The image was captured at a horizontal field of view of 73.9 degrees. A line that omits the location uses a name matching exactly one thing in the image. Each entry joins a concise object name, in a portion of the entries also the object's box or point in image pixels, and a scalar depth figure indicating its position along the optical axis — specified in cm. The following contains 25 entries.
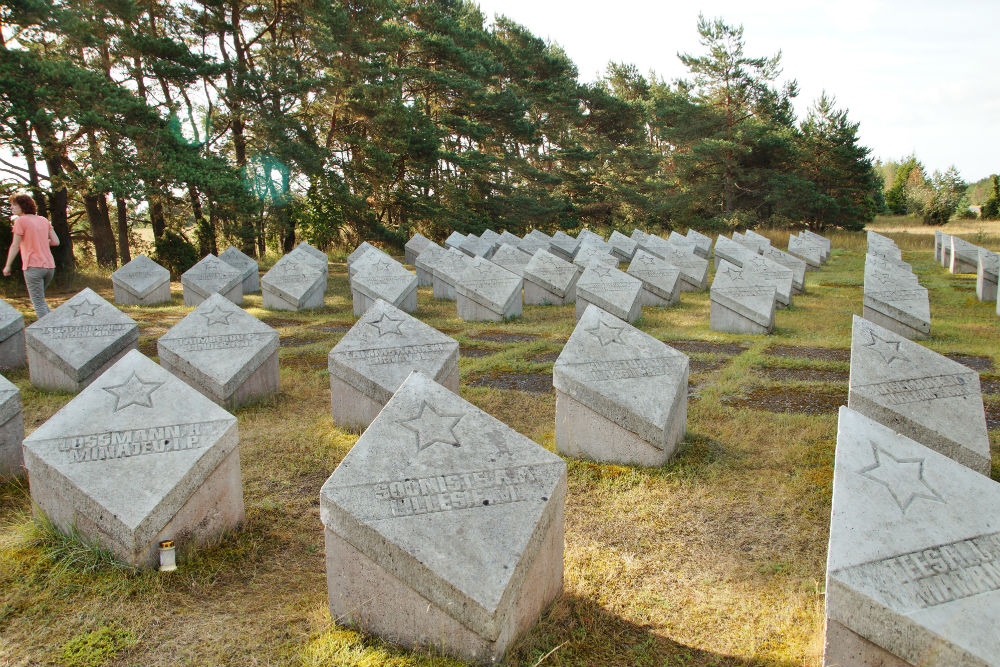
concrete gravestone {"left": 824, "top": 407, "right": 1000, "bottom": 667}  219
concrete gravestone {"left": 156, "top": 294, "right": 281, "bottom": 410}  584
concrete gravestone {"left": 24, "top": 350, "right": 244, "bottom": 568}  318
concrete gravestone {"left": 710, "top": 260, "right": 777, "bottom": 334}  936
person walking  764
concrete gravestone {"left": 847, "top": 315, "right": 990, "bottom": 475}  414
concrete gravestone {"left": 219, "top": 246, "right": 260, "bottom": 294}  1457
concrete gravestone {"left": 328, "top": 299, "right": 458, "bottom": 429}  530
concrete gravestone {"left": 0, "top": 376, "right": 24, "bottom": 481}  431
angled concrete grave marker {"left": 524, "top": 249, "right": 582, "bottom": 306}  1238
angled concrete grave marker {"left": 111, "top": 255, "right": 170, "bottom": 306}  1279
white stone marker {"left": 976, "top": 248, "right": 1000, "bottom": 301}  1188
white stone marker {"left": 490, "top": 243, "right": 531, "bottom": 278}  1375
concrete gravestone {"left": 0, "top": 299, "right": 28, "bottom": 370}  742
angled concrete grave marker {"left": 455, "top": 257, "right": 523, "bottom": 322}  1074
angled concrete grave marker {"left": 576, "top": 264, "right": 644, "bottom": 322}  1001
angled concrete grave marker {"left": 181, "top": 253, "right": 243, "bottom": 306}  1243
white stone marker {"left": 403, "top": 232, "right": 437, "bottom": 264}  1706
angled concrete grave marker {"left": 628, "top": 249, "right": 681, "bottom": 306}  1208
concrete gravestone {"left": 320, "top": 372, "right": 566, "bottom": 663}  254
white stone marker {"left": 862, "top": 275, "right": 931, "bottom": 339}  897
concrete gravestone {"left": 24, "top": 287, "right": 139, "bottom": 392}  650
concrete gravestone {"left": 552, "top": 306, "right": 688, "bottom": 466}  455
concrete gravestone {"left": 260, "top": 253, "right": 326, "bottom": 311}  1209
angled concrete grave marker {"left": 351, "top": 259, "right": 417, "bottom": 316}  1119
